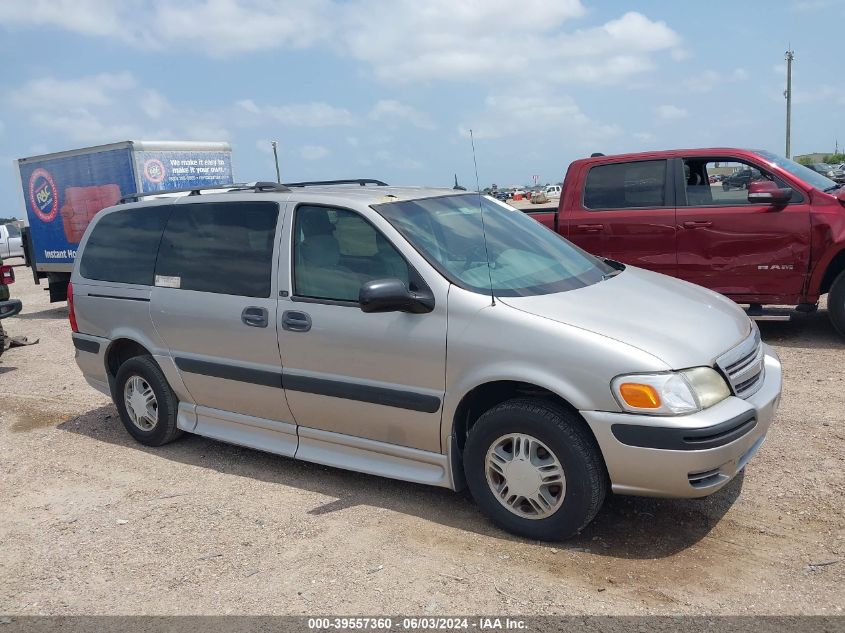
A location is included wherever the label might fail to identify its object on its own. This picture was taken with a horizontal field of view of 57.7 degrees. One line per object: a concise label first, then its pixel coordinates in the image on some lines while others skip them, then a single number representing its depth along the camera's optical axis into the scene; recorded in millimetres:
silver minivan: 3578
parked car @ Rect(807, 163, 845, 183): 35656
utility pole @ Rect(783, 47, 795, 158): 44500
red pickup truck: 7488
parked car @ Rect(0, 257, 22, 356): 8672
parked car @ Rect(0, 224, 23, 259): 26016
